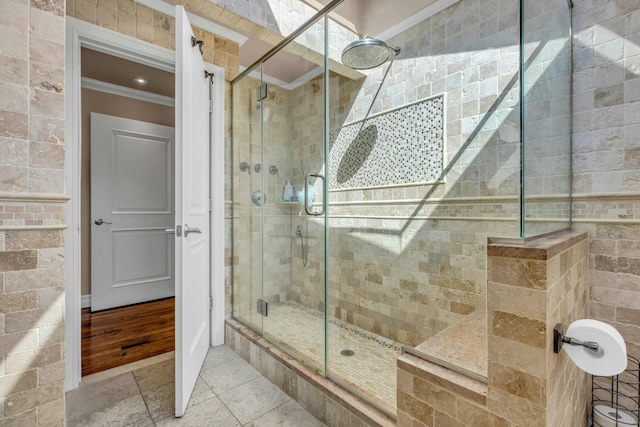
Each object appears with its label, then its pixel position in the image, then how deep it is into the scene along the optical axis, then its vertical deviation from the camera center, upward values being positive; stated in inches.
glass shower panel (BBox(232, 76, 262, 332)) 93.3 +4.3
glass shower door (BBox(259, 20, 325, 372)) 78.5 +4.9
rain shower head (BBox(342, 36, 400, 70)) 81.5 +44.2
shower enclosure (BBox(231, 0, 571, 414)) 58.0 +7.5
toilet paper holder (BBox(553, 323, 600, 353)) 32.9 -14.7
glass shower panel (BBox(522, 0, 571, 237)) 39.8 +14.7
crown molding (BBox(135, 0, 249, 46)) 75.6 +52.4
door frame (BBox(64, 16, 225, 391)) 65.8 +15.3
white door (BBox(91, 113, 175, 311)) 120.7 -1.5
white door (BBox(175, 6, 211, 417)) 59.1 -0.2
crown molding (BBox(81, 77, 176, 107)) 120.3 +50.1
